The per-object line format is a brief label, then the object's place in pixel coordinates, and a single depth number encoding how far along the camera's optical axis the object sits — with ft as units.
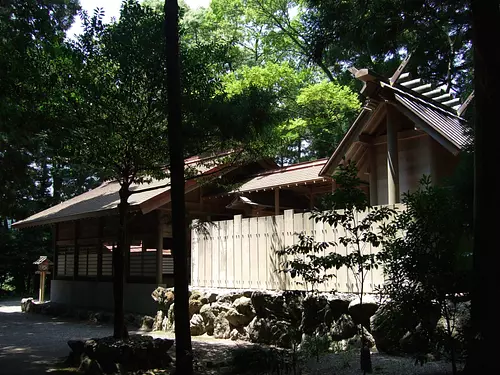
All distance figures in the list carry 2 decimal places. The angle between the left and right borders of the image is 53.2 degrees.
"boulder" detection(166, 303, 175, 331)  43.72
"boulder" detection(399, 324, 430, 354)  18.95
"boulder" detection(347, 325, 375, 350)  28.38
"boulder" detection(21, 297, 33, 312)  70.38
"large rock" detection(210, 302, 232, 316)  38.73
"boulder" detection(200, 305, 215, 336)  40.09
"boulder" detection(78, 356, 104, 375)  27.51
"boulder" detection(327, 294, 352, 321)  29.99
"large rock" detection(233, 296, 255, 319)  36.88
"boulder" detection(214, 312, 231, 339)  38.91
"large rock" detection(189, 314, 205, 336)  40.68
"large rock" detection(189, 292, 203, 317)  41.04
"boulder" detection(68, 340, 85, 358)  30.07
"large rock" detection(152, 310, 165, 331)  45.57
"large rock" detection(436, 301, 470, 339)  18.57
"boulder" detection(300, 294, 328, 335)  31.27
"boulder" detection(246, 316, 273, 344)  34.99
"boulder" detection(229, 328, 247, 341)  37.74
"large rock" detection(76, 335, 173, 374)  28.25
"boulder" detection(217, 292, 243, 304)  38.37
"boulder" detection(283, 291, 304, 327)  32.81
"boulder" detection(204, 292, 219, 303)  40.16
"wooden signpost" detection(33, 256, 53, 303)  72.13
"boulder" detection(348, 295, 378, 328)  28.37
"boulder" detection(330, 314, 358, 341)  29.32
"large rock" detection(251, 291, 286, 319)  34.35
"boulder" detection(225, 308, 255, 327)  37.09
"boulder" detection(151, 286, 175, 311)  44.80
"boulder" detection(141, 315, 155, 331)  47.13
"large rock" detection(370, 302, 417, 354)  19.02
